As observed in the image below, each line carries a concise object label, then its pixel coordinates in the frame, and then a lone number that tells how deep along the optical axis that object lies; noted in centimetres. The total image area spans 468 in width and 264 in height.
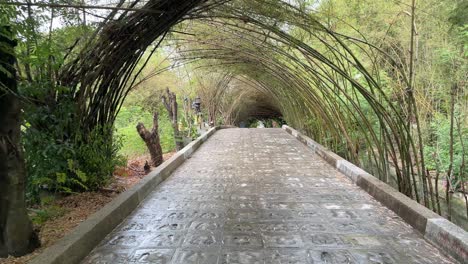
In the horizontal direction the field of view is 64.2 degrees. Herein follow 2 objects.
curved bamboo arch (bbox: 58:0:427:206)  352
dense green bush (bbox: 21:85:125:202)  318
